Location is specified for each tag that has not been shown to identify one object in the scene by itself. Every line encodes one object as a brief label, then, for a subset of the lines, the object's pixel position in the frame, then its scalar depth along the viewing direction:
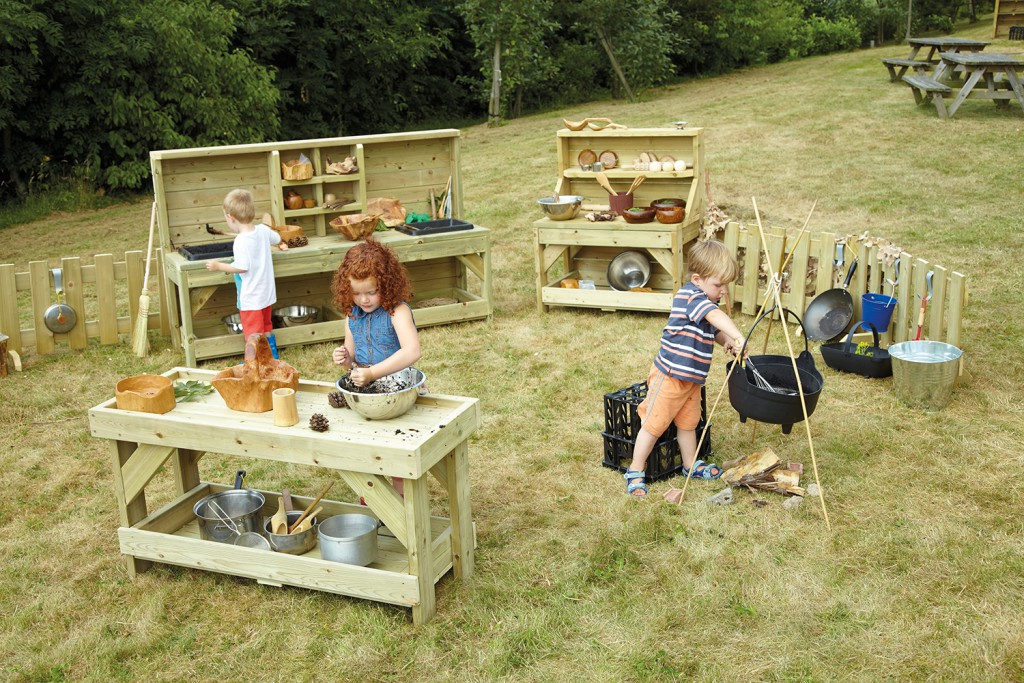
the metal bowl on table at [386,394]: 4.60
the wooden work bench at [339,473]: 4.42
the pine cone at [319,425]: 4.54
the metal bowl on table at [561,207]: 9.63
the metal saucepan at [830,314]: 8.19
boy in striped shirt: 5.41
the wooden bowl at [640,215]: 9.33
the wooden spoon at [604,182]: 9.66
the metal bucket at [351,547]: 4.65
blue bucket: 7.80
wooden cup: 4.57
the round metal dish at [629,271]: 9.91
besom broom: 8.87
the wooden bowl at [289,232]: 8.92
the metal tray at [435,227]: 9.36
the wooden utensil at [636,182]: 9.48
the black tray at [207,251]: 8.41
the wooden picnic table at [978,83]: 16.28
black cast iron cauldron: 5.53
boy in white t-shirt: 7.74
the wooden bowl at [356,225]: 9.07
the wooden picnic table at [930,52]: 18.88
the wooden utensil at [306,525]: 4.89
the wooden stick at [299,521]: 4.90
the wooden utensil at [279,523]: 4.91
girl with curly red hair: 4.73
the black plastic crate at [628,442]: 6.03
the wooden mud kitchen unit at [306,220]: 8.66
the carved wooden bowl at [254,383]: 4.79
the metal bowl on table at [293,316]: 9.34
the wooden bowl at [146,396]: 4.80
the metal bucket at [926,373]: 6.86
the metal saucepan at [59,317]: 8.90
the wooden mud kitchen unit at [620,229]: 9.38
